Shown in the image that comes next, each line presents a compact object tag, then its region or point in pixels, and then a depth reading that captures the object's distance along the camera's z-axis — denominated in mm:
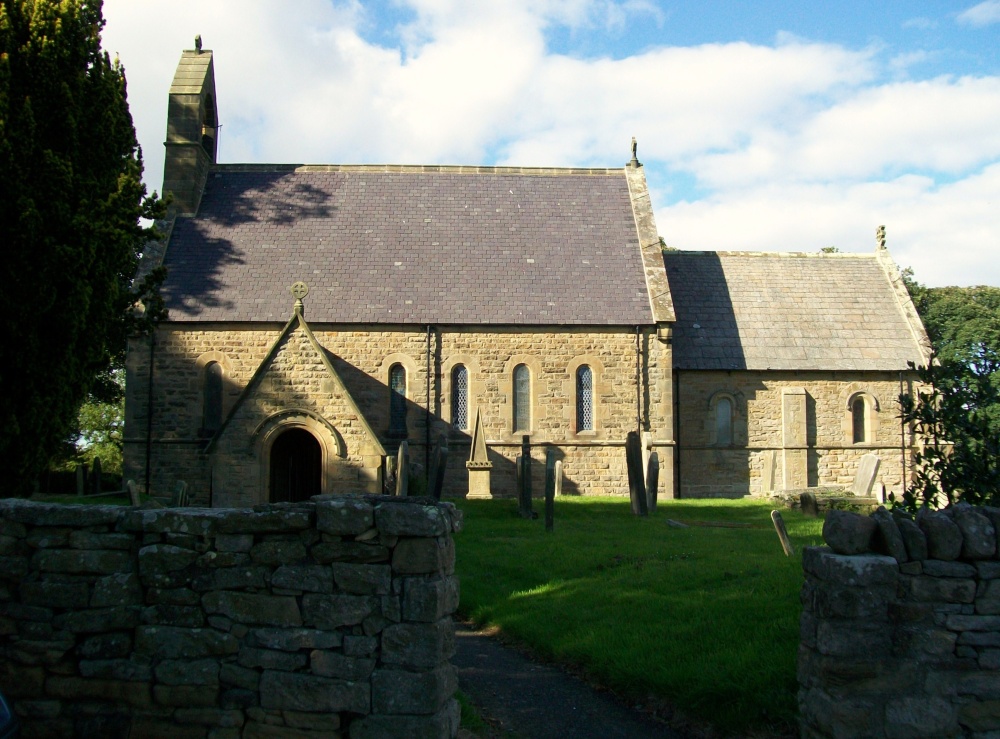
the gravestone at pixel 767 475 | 28141
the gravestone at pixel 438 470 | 20156
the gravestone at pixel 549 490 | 17562
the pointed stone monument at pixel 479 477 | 22828
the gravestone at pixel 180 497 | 19156
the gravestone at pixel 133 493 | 18453
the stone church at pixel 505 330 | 25938
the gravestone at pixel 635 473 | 20344
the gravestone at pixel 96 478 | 27700
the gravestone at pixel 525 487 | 19891
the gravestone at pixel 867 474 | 22281
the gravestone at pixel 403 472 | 19203
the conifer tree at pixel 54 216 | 12852
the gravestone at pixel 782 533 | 12867
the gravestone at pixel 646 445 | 26094
